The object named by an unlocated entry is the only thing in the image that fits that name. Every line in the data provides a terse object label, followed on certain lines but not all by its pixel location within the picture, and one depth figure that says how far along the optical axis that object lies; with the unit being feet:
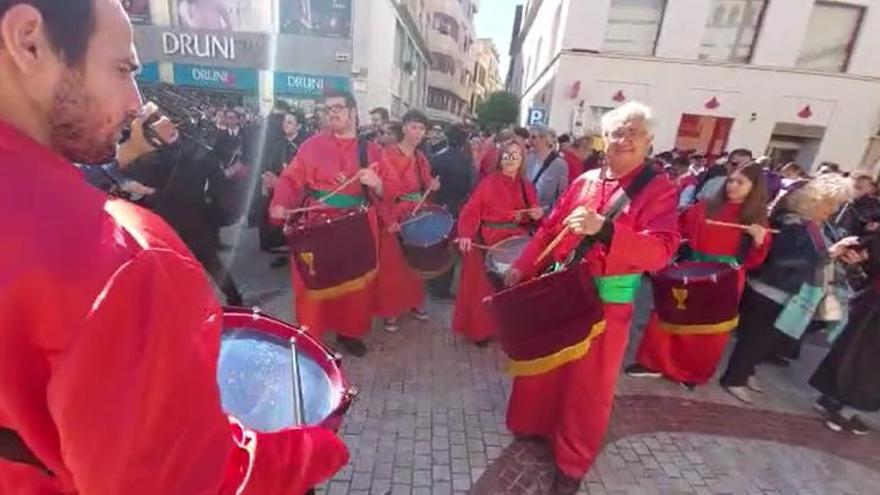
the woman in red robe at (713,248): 12.85
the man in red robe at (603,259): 8.13
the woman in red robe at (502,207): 13.96
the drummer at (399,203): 15.01
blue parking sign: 42.83
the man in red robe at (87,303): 2.09
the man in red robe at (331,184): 12.87
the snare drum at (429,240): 13.94
